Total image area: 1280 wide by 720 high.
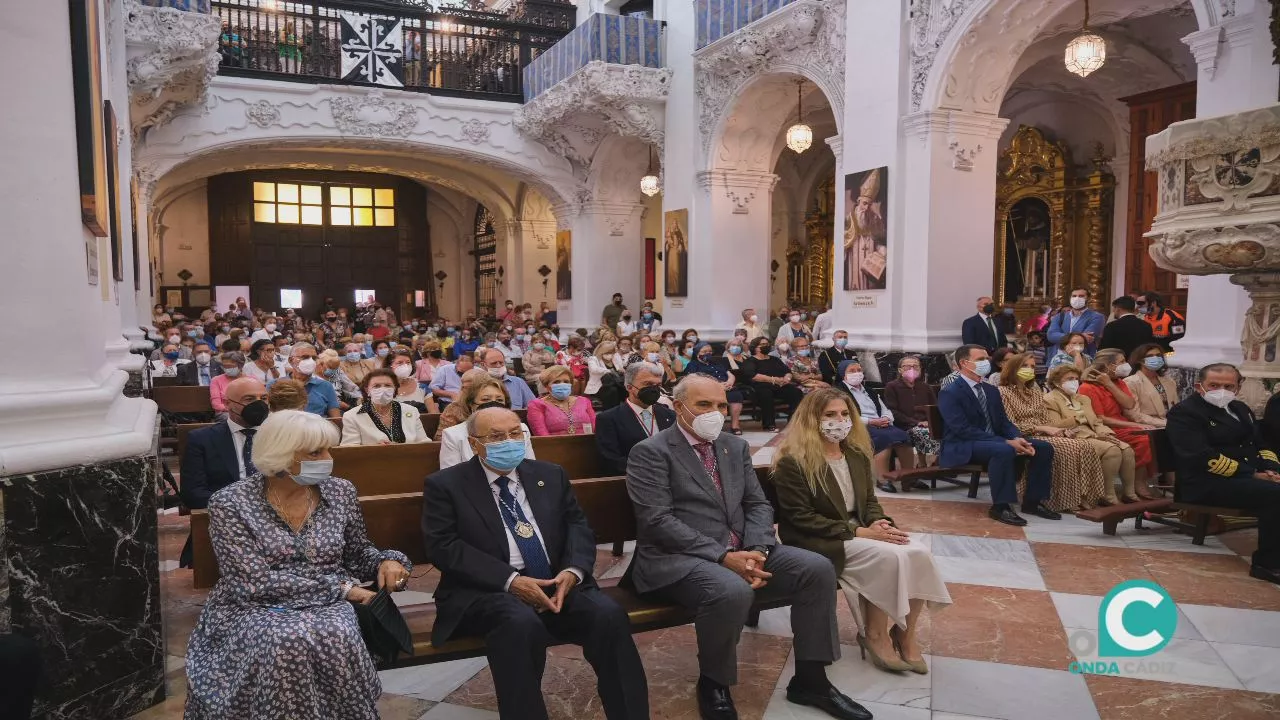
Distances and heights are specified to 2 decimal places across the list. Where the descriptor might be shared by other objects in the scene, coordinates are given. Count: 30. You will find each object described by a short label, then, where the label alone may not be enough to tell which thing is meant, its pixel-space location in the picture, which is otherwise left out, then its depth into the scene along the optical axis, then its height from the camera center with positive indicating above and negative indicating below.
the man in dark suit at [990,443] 6.23 -1.05
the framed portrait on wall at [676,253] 15.57 +0.83
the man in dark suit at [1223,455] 5.00 -0.95
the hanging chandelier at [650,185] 16.92 +2.20
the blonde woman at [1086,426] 6.39 -0.98
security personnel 10.04 -0.26
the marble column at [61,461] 2.82 -0.53
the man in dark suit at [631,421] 5.24 -0.73
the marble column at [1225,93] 7.49 +1.77
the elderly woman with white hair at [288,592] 2.67 -0.97
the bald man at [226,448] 4.30 -0.75
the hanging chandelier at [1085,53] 8.80 +2.44
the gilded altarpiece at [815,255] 19.81 +1.01
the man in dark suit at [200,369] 10.12 -0.81
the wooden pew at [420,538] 3.13 -1.01
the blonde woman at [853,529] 3.70 -1.00
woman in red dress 6.70 -0.87
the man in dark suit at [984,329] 10.42 -0.37
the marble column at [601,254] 19.12 +0.98
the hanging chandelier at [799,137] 12.67 +2.33
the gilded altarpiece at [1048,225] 14.09 +1.20
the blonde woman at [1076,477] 6.29 -1.29
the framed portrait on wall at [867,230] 11.17 +0.88
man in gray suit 3.32 -1.03
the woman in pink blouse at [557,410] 6.19 -0.78
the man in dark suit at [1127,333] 9.01 -0.37
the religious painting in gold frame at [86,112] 3.31 +0.72
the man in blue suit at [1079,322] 10.44 -0.31
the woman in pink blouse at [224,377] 7.29 -0.67
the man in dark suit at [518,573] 3.01 -1.01
